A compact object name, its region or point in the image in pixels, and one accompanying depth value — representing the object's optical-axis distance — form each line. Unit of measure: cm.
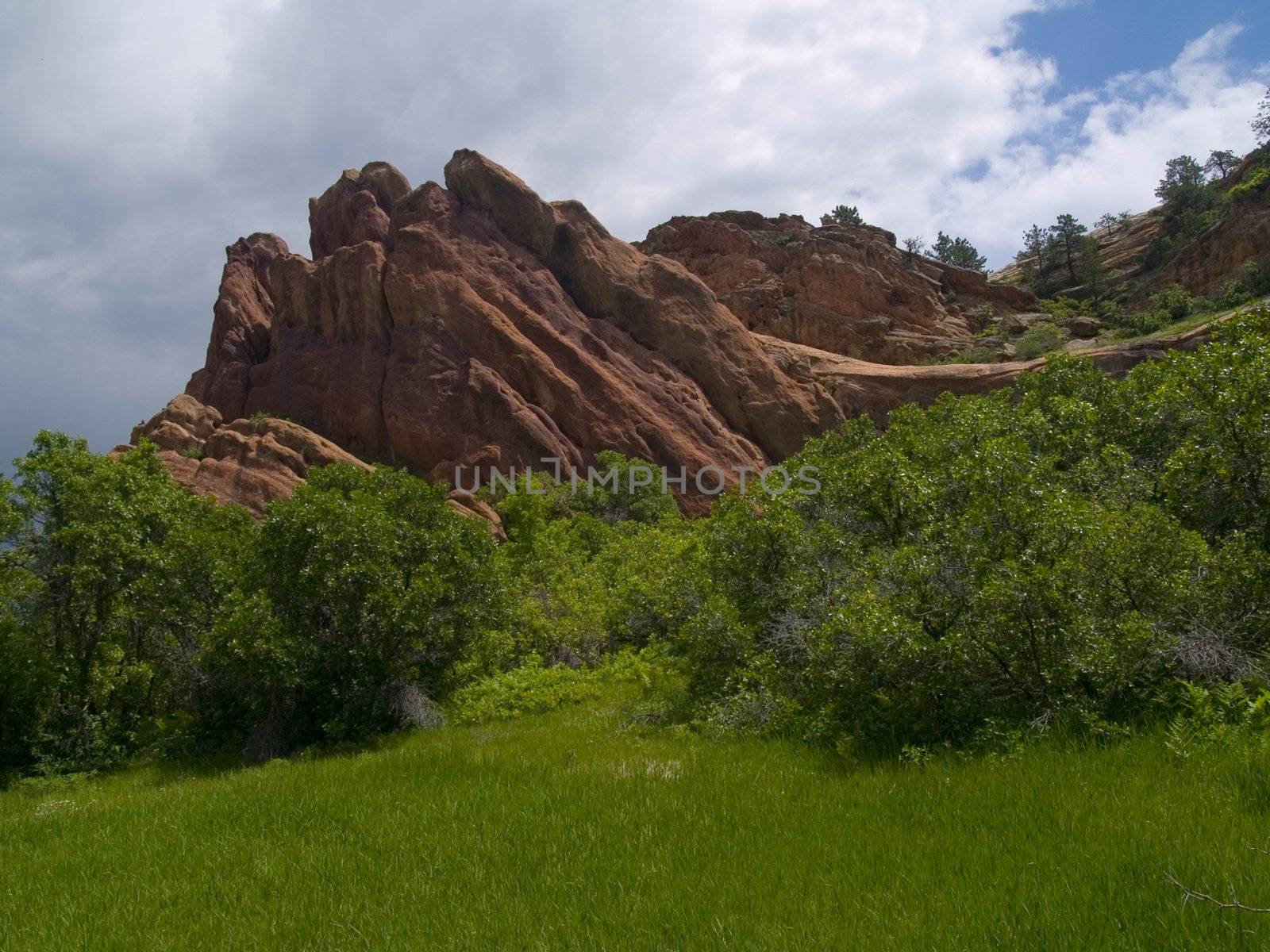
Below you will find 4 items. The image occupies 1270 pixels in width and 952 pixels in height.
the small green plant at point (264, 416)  3954
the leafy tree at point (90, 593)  1565
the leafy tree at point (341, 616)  1409
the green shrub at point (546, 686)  1625
